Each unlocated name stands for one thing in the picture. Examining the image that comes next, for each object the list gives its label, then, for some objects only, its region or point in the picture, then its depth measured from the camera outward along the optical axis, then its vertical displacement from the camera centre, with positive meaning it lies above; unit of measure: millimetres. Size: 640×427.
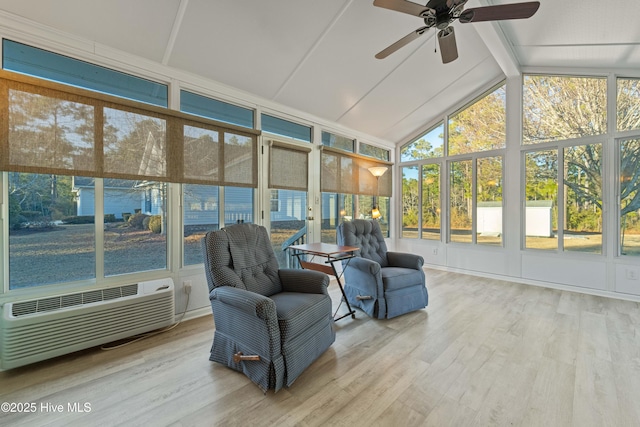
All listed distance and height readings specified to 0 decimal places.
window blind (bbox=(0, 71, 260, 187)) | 1991 +649
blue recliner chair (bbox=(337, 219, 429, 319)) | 2846 -699
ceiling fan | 1856 +1432
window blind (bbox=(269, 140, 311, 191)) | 3564 +630
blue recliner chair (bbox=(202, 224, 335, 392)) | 1740 -679
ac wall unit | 1892 -832
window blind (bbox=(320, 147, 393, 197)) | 4320 +646
